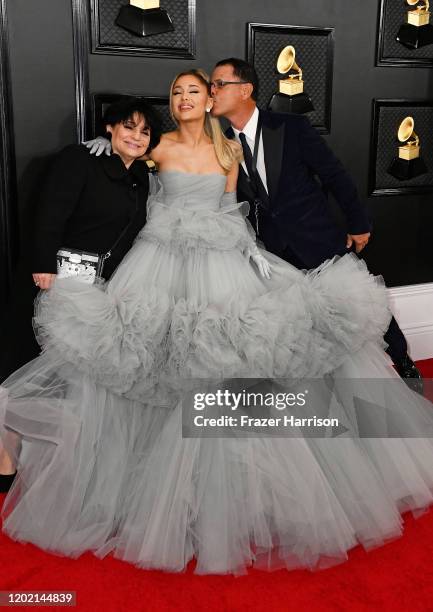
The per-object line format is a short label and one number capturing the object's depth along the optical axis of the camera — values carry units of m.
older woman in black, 2.75
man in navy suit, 3.14
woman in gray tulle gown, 2.36
